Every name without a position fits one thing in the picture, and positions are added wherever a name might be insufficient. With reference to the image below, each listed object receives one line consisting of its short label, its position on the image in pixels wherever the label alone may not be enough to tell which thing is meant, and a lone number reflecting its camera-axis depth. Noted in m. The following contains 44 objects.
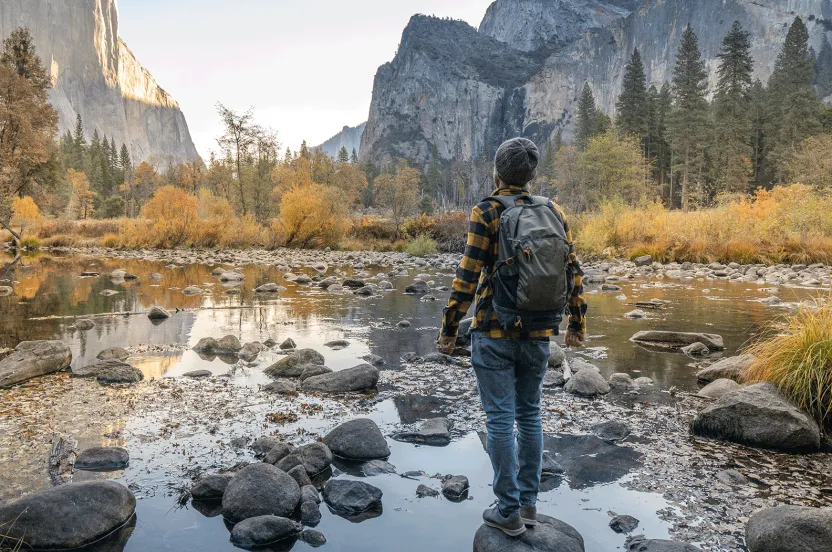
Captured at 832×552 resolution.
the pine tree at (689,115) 51.72
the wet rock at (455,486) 3.69
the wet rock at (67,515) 2.99
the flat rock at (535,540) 2.88
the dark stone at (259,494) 3.36
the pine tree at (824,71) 94.31
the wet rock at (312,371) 6.50
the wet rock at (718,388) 5.67
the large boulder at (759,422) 4.31
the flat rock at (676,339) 8.26
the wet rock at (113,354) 7.24
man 2.86
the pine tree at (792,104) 50.69
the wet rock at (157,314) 10.59
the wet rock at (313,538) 3.12
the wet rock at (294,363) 6.71
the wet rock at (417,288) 15.25
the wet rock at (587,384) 5.98
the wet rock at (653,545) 2.89
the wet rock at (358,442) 4.33
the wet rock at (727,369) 6.18
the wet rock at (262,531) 3.11
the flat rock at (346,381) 6.12
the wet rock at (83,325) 9.55
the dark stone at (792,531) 2.83
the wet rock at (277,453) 4.04
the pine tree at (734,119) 50.56
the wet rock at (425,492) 3.70
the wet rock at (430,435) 4.65
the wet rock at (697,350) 7.99
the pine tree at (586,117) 76.81
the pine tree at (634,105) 62.94
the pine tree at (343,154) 121.21
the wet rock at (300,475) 3.76
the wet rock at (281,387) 5.97
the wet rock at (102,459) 3.97
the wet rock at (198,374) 6.59
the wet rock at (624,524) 3.26
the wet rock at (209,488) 3.58
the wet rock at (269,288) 15.20
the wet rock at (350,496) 3.52
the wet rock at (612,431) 4.70
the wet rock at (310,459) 3.94
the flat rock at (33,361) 6.11
